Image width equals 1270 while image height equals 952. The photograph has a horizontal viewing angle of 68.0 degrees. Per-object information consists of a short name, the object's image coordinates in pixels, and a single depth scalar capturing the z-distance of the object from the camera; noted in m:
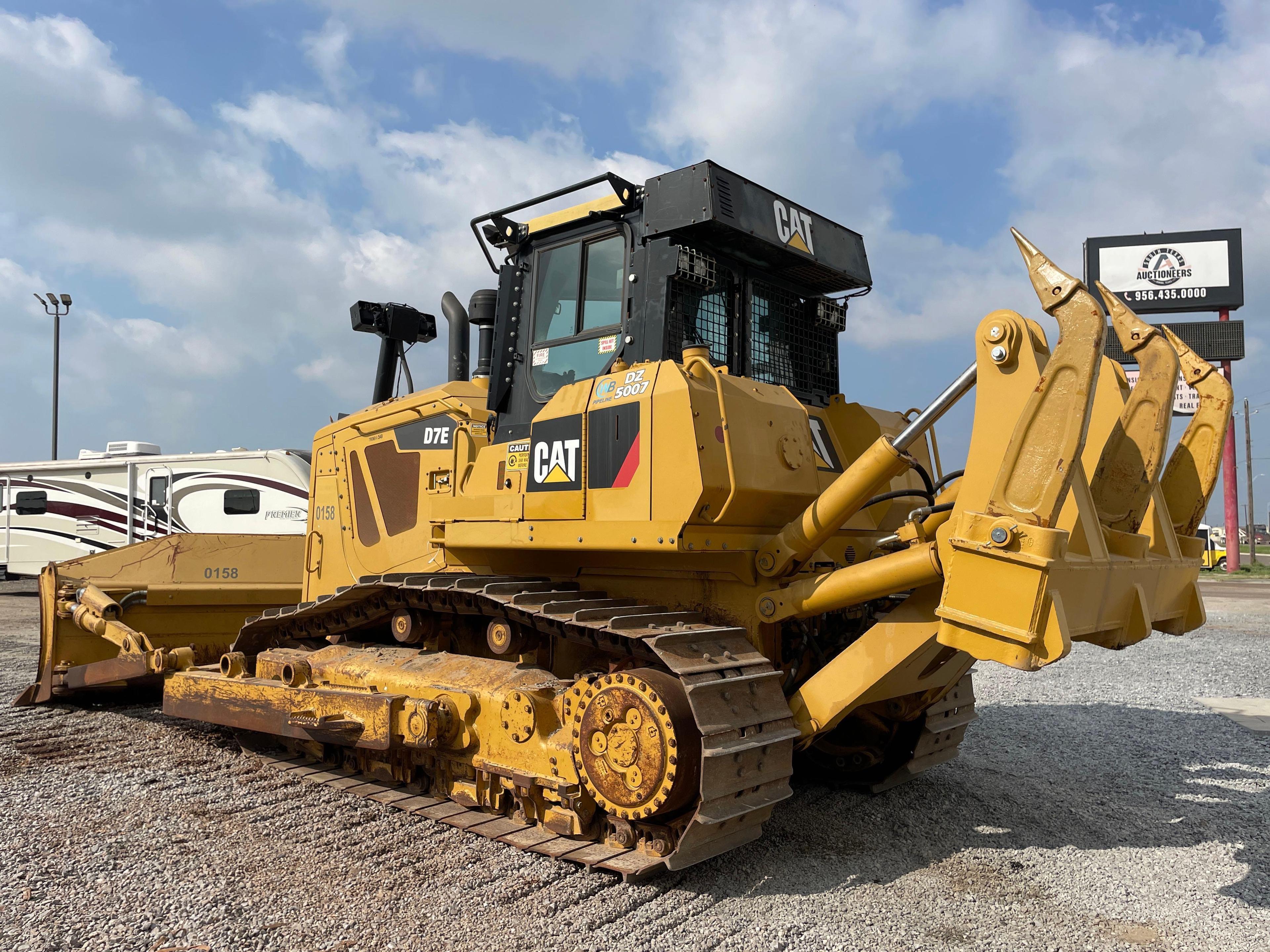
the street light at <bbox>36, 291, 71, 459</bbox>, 30.50
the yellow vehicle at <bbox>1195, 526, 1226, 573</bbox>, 33.03
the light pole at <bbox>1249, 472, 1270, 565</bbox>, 36.06
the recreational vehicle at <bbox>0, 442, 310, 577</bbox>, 14.14
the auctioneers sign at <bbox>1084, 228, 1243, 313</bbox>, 34.53
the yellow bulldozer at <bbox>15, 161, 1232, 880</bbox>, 3.93
